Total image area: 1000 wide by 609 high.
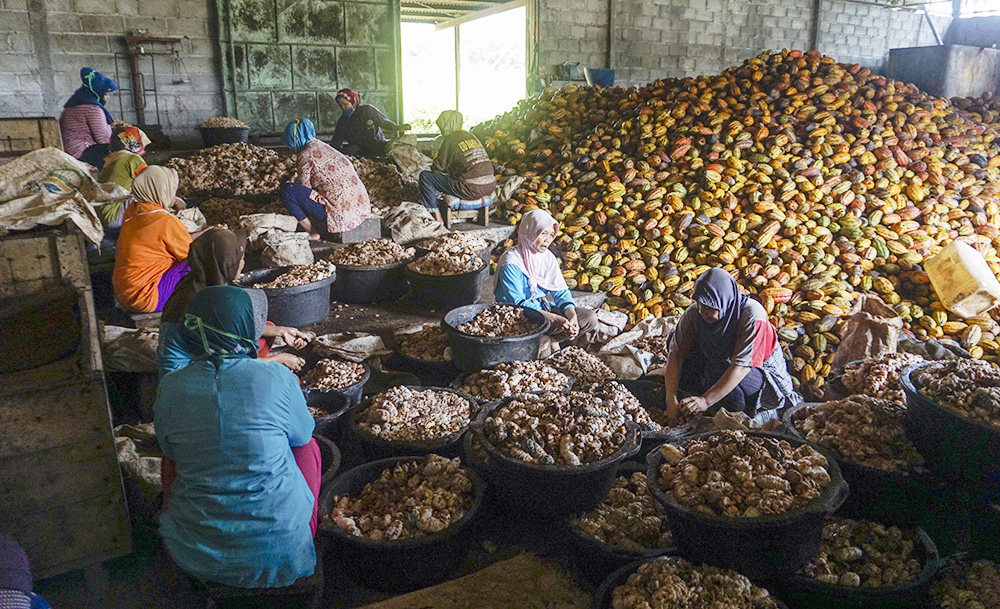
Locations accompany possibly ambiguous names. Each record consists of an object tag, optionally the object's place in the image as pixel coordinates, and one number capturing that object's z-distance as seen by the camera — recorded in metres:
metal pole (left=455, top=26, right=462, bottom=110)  12.81
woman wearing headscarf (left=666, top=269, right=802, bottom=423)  3.33
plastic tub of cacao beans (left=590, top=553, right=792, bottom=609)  1.95
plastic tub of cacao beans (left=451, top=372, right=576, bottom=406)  3.42
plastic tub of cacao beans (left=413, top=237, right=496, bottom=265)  5.03
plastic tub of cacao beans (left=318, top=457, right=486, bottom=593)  2.25
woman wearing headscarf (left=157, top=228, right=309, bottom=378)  2.71
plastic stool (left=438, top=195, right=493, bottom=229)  6.11
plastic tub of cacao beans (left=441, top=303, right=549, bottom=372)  3.54
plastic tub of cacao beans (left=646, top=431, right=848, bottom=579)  1.92
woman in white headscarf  4.21
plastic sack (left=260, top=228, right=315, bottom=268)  4.59
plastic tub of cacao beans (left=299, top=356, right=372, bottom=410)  3.30
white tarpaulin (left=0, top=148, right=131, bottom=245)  2.97
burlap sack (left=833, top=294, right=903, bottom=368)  4.57
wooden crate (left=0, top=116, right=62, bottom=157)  4.18
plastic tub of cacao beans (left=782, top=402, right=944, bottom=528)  2.43
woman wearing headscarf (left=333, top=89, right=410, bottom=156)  7.02
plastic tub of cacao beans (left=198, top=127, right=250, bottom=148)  7.00
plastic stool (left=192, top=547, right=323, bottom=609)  2.03
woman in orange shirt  3.62
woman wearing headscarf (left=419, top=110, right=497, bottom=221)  5.98
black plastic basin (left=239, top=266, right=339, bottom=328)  4.02
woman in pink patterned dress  5.16
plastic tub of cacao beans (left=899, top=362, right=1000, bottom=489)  2.30
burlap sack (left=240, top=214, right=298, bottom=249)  4.76
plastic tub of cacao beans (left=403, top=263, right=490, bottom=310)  4.55
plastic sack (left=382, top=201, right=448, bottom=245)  5.52
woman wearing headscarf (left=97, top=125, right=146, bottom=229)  4.66
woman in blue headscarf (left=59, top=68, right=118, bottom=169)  5.84
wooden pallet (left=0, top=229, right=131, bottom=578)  2.31
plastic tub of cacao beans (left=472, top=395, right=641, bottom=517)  2.27
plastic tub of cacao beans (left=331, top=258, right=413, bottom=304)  4.62
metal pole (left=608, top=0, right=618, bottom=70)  10.55
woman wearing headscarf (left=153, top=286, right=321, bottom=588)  1.88
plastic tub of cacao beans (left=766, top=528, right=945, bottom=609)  2.06
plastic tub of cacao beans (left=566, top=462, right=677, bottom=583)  2.24
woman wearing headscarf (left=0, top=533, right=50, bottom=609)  1.52
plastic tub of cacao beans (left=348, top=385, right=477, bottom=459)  2.83
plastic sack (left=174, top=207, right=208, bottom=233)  4.94
